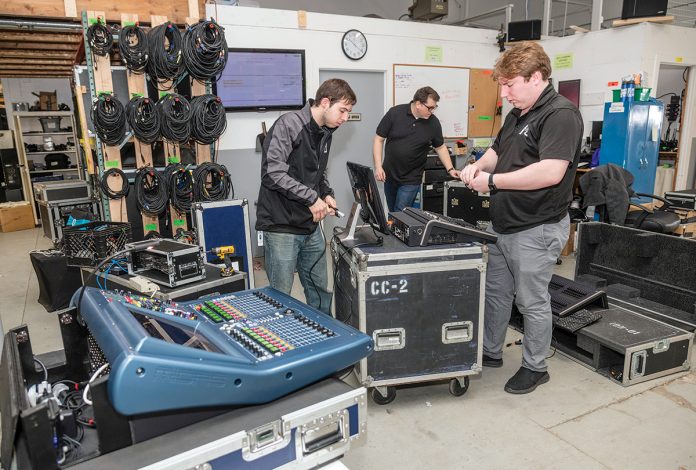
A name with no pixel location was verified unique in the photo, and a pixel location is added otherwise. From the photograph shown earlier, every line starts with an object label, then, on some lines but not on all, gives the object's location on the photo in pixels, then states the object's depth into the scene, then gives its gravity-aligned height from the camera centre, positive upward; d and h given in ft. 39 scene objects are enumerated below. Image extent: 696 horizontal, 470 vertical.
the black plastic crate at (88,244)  11.34 -2.64
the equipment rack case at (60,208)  18.03 -2.90
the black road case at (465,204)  17.16 -2.90
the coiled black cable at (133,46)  12.83 +2.21
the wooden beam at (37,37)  16.40 +3.33
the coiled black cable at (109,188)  13.29 -1.51
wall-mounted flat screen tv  15.76 +1.56
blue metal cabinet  16.51 -0.54
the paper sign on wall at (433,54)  19.53 +2.80
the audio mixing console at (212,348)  3.21 -1.81
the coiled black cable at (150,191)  13.60 -1.75
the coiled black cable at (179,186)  13.99 -1.65
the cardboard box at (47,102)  27.68 +1.70
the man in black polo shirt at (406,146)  14.69 -0.65
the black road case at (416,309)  7.28 -2.82
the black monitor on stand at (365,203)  7.37 -1.24
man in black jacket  7.95 -0.95
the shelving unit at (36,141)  26.13 -0.56
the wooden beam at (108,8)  12.82 +3.39
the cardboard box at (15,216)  23.71 -4.16
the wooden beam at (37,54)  20.34 +3.34
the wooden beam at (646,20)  17.54 +3.62
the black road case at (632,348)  8.46 -4.06
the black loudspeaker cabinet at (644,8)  17.39 +4.02
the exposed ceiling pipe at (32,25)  14.12 +3.16
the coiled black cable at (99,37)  12.71 +2.43
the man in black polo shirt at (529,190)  7.11 -1.03
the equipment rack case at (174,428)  3.14 -2.20
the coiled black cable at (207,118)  13.80 +0.29
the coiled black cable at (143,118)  13.16 +0.31
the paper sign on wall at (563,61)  20.08 +2.53
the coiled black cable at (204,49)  13.23 +2.17
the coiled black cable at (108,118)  12.71 +0.32
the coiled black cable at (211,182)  14.15 -1.60
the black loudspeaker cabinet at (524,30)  20.31 +3.85
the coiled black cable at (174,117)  13.44 +0.33
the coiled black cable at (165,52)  13.07 +2.09
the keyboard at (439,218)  7.92 -1.54
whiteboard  19.16 +1.45
